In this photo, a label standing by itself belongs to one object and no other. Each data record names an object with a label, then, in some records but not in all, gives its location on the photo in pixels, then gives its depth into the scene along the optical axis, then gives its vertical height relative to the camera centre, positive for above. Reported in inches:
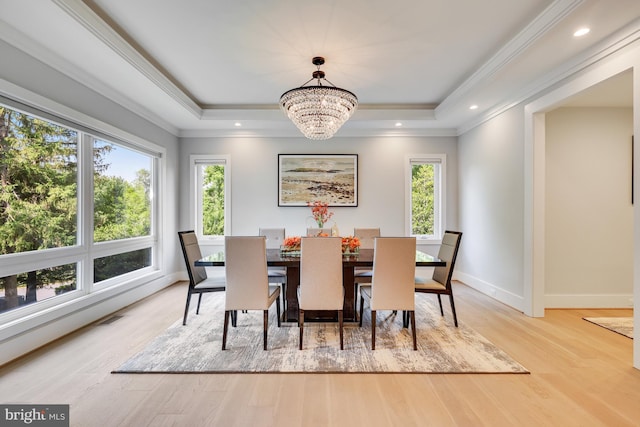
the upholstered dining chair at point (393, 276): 100.6 -20.9
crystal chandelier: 108.9 +40.7
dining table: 122.8 -32.5
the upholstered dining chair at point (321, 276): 100.6 -20.9
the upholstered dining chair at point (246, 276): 99.6 -20.8
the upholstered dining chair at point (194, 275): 119.9 -25.8
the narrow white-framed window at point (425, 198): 204.8 +11.6
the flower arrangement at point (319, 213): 129.6 +0.6
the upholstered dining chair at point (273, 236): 164.6 -11.9
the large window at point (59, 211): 94.5 +0.8
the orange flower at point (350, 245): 126.5 -12.9
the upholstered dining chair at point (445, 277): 118.9 -25.8
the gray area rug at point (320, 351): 89.3 -45.4
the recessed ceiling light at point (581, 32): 89.8 +55.7
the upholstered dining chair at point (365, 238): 145.8 -12.5
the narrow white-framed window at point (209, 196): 203.6 +12.4
